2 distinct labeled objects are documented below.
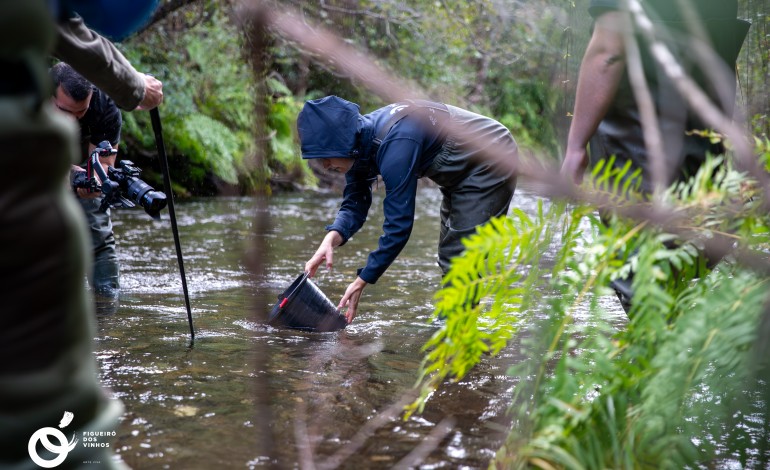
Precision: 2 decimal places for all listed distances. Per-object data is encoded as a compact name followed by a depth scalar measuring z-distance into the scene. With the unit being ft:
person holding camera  16.69
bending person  12.75
